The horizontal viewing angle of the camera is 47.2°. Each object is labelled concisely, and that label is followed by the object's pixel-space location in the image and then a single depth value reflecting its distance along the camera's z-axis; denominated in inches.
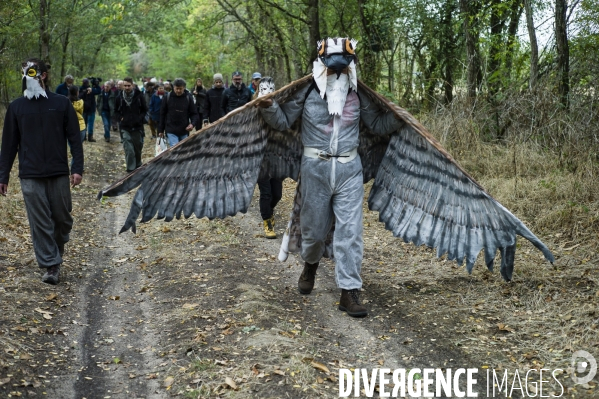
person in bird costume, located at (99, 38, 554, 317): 236.4
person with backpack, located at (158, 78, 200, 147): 513.0
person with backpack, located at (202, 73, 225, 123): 595.8
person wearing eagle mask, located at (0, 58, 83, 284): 280.7
